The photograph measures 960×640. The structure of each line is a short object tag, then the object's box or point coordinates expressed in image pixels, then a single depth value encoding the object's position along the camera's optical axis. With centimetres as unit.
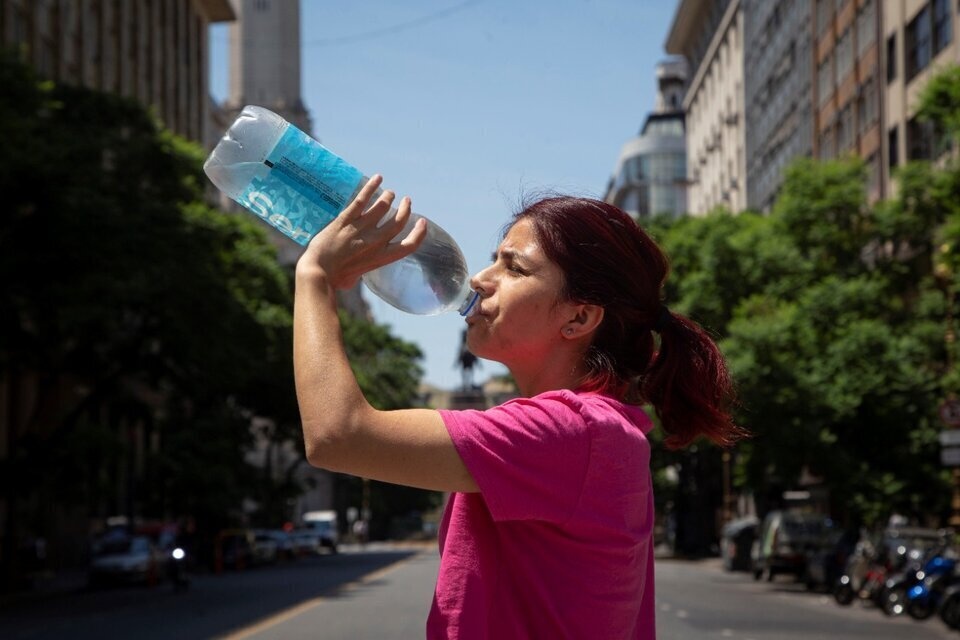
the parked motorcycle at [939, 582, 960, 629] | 2183
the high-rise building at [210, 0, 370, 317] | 12938
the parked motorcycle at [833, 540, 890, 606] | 2801
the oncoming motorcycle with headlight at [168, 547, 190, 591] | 3612
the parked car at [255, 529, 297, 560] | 6588
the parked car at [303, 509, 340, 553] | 8662
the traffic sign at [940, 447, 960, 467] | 2380
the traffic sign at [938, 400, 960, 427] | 2430
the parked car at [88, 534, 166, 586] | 4166
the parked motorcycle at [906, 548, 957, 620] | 2384
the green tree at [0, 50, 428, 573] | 3119
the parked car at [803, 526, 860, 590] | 3325
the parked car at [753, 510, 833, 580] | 3997
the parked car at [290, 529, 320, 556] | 7569
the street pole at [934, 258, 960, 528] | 3575
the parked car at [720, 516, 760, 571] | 4934
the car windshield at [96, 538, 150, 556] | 4306
